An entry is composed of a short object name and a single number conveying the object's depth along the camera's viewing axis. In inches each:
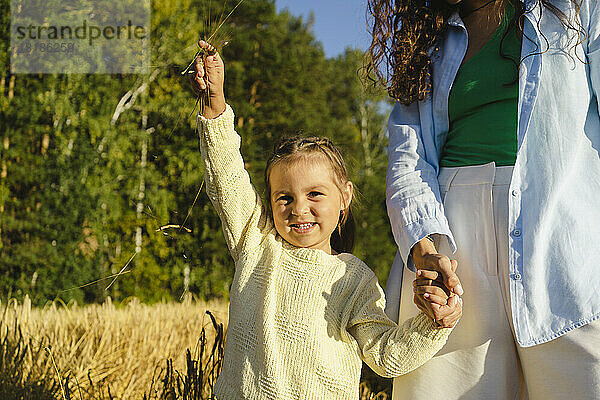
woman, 63.8
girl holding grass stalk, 72.4
